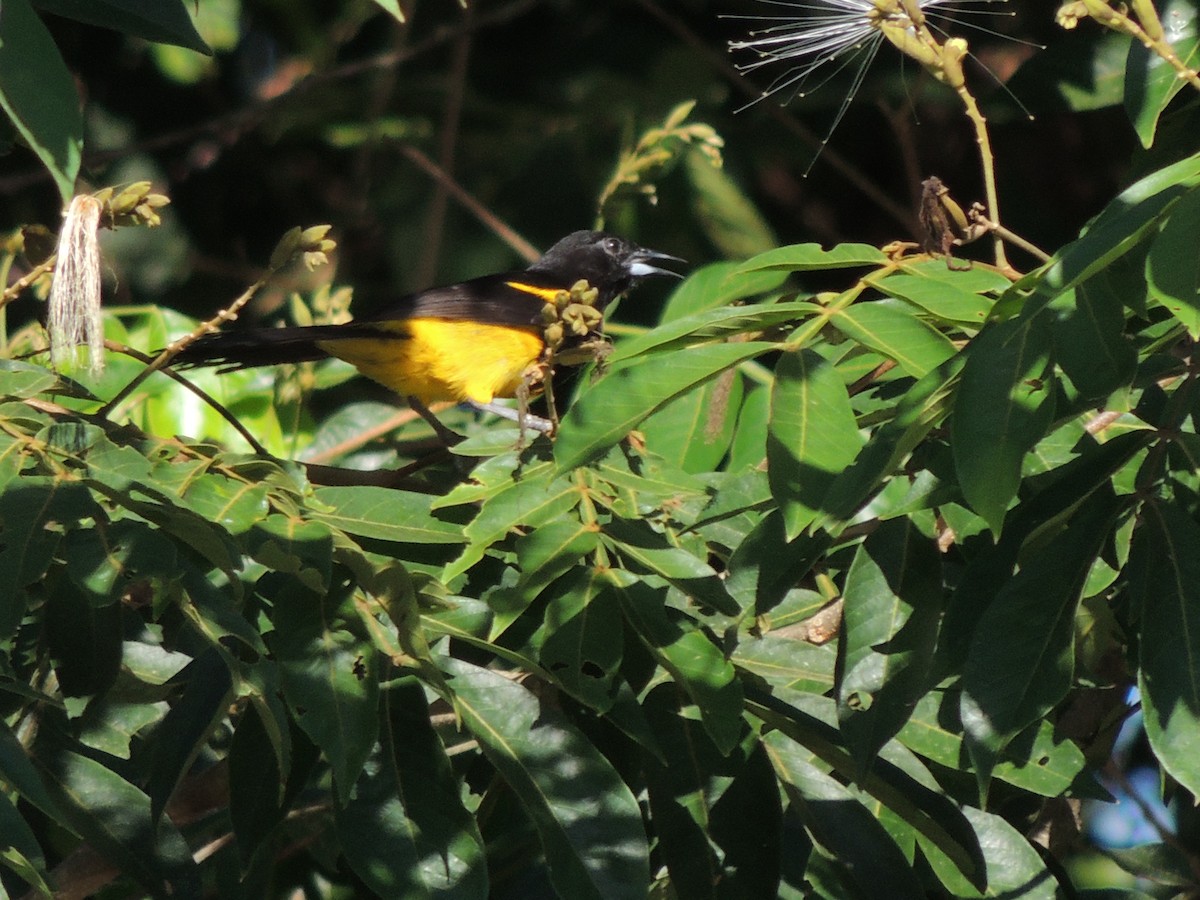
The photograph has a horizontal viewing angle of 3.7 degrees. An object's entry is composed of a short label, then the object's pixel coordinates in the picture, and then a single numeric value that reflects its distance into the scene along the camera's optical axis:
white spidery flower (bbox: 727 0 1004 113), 6.62
